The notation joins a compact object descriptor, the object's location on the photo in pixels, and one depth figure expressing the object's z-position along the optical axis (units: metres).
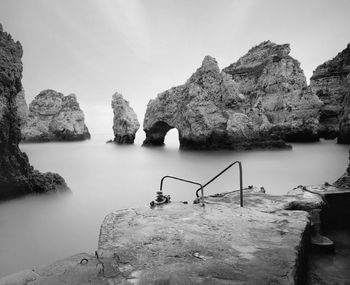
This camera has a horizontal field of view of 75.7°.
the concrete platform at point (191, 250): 2.29
